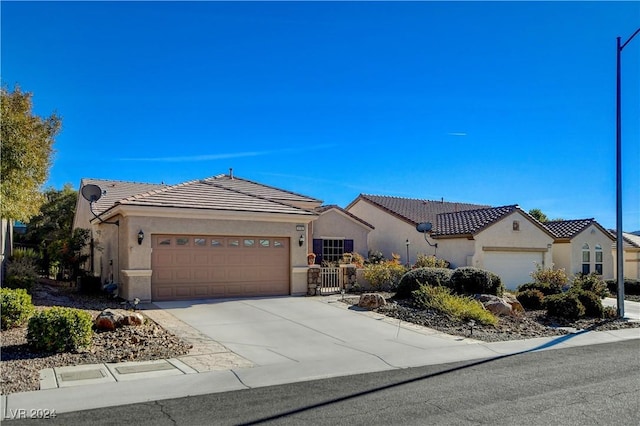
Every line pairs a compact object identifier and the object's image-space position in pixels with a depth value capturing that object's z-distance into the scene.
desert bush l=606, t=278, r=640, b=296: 25.69
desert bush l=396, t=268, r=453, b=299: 17.09
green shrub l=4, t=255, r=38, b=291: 15.45
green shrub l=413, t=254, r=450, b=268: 21.66
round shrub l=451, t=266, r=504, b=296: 16.83
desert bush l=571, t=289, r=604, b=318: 15.69
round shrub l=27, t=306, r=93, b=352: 8.56
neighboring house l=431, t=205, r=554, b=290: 23.73
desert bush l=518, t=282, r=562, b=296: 18.77
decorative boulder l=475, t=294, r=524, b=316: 15.19
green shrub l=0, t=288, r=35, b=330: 9.90
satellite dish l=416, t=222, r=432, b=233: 25.30
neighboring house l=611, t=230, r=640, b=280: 32.19
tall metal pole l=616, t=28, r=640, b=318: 15.71
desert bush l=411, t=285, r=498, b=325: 13.86
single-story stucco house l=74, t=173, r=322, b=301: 15.54
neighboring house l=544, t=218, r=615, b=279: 27.61
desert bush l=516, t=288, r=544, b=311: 16.91
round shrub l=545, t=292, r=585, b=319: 15.13
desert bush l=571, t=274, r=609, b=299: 18.95
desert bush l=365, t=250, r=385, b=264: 25.92
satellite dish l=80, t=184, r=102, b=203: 19.62
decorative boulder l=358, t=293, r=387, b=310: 15.48
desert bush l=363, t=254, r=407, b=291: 19.59
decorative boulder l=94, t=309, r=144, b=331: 10.49
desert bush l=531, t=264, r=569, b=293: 20.06
